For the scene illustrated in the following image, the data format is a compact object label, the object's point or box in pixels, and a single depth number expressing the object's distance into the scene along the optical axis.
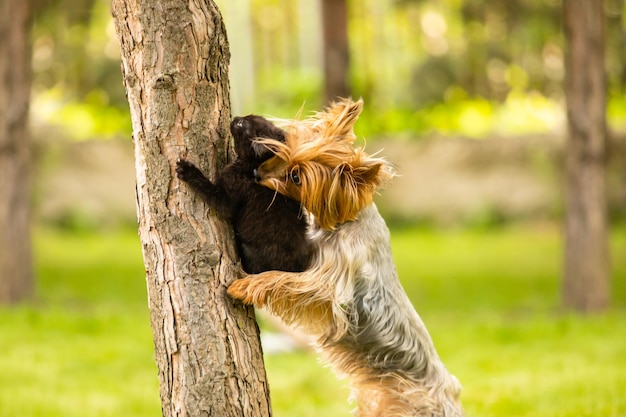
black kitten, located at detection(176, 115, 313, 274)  7.64
